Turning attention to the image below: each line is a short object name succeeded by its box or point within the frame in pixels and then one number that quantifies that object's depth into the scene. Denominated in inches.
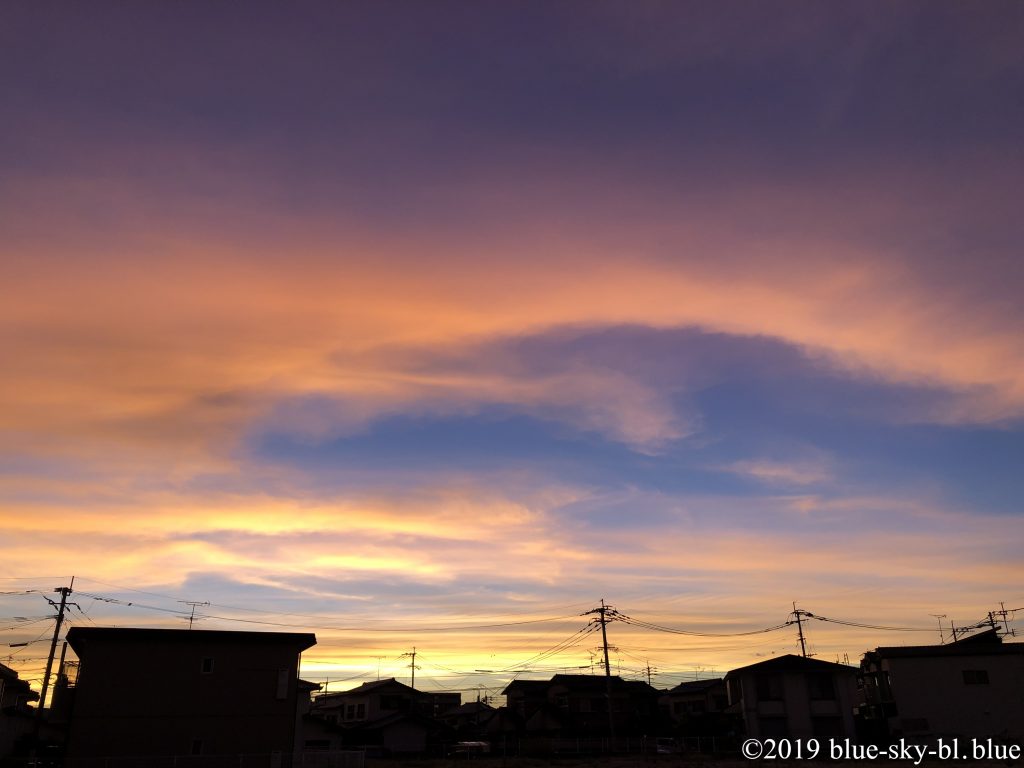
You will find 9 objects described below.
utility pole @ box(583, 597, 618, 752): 2408.7
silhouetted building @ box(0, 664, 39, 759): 1674.5
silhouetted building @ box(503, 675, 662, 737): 2829.7
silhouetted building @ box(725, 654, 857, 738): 2139.5
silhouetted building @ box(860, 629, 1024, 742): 1973.4
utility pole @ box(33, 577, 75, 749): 1855.3
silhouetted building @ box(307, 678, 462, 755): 2367.1
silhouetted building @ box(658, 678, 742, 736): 2438.5
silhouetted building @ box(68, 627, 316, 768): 1317.7
